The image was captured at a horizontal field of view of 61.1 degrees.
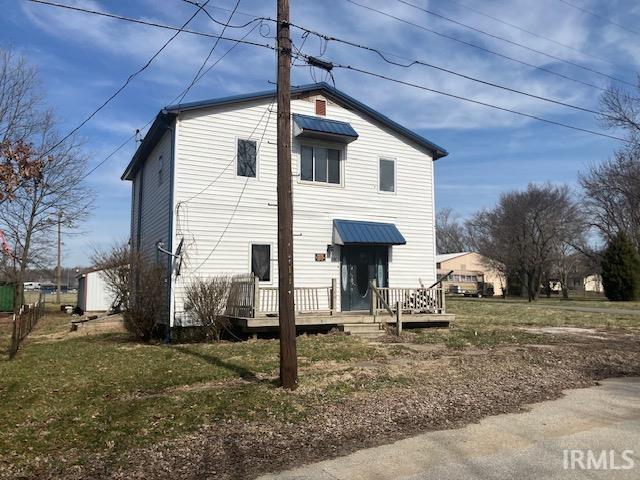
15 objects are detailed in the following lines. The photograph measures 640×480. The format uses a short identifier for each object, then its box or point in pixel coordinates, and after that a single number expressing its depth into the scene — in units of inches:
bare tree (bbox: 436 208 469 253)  3764.8
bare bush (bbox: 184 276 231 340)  557.9
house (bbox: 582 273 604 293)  3534.5
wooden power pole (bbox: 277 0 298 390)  310.8
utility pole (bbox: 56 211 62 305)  1841.8
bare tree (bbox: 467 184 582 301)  2009.1
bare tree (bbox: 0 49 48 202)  251.0
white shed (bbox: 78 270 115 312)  1155.9
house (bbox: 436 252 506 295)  3011.8
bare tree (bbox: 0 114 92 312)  1141.4
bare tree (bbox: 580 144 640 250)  1662.2
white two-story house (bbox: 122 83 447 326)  618.8
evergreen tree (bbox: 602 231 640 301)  1574.8
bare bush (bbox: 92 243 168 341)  560.4
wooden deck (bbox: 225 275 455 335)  567.2
